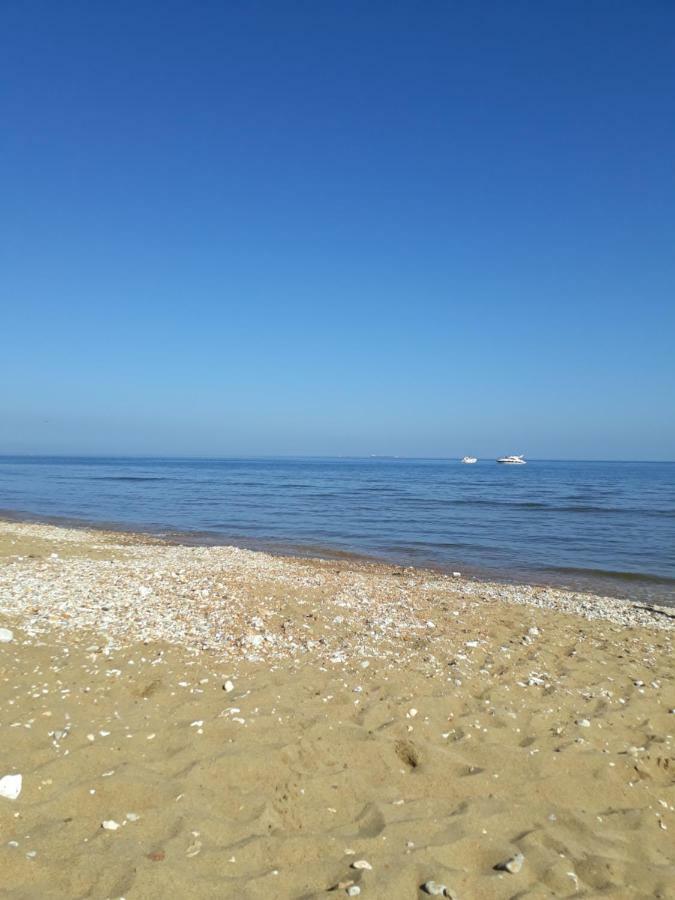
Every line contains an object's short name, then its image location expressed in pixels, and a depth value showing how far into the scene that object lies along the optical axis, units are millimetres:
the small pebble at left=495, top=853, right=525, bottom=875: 3561
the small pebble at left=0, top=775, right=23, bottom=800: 3955
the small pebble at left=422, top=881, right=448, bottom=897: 3350
